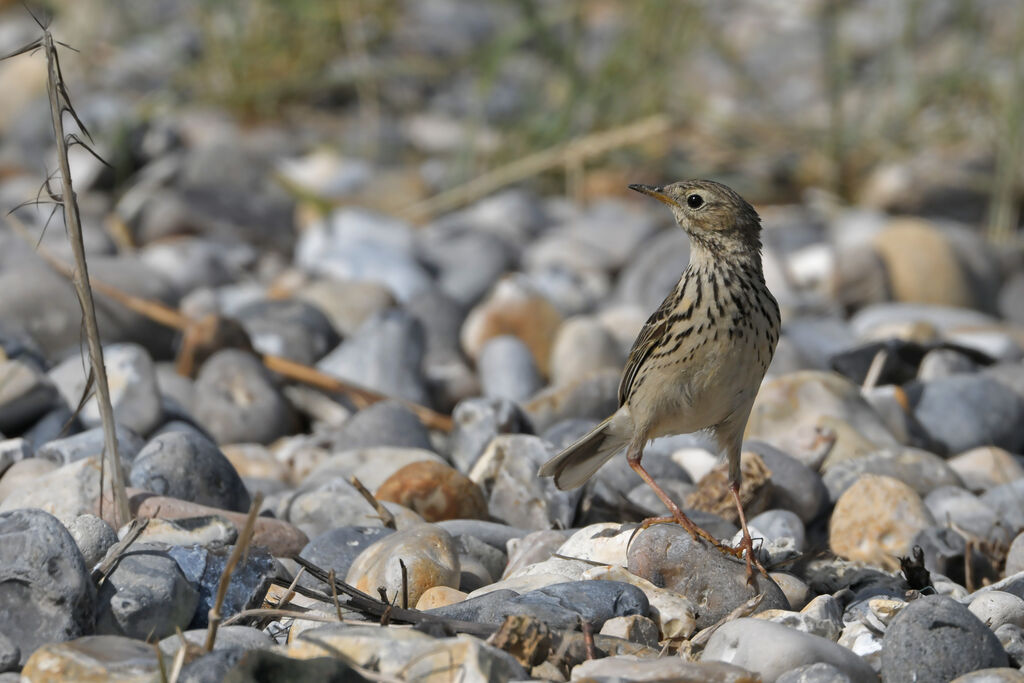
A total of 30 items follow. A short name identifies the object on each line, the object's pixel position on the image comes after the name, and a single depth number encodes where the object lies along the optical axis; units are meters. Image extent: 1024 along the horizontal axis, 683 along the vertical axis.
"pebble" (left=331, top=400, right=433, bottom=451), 9.86
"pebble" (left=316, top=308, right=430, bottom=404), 11.77
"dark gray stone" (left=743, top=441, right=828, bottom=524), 8.46
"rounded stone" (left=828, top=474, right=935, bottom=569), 7.88
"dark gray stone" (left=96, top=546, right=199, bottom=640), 5.73
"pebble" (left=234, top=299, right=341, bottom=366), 12.20
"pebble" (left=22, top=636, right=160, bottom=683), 5.03
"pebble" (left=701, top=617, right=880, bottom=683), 5.49
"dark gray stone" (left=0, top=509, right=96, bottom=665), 5.54
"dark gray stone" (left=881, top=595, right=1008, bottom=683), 5.58
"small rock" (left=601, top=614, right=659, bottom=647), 5.92
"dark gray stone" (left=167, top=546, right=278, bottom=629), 6.02
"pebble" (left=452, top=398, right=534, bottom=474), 9.93
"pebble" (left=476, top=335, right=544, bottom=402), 11.85
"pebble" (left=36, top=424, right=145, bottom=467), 8.14
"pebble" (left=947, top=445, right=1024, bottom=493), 9.39
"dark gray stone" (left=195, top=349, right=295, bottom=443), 10.58
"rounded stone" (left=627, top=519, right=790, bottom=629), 6.38
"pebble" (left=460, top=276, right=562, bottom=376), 13.09
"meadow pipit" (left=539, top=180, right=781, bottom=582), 7.23
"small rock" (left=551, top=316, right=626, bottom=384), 11.98
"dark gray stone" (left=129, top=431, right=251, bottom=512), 7.54
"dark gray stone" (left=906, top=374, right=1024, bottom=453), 10.51
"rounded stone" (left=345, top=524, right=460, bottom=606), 6.45
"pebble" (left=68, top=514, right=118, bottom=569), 6.13
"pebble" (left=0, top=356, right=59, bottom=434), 8.84
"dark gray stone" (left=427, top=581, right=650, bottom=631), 5.81
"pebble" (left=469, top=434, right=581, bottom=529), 8.45
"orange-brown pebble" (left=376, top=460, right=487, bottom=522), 8.13
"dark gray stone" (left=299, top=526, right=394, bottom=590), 7.08
